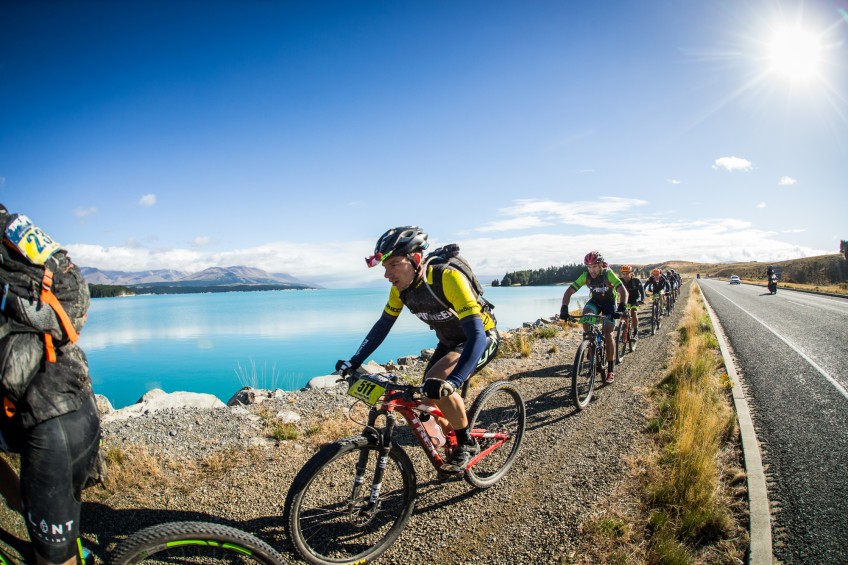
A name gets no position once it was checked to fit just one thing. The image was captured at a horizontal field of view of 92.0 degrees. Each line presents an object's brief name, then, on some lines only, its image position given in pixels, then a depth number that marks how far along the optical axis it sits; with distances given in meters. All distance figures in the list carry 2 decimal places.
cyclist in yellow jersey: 3.76
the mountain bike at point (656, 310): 17.38
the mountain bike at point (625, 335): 10.52
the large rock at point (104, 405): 8.44
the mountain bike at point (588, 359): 7.38
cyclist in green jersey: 8.41
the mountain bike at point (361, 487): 3.15
